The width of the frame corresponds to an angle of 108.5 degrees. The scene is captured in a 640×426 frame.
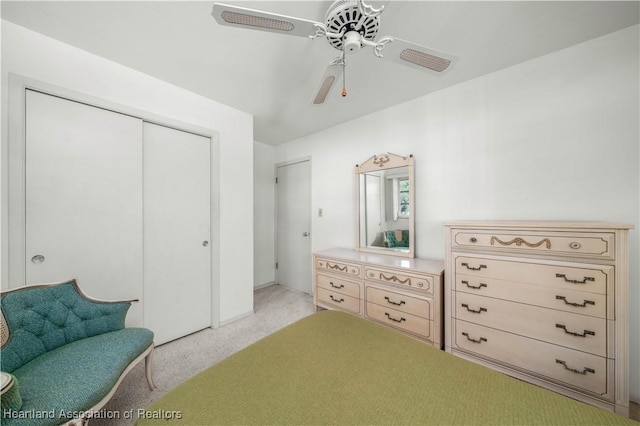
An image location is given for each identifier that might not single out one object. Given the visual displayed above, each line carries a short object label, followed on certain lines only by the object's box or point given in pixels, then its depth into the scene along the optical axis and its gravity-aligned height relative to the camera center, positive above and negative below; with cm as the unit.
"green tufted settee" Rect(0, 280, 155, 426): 98 -78
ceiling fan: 96 +83
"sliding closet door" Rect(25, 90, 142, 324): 163 +13
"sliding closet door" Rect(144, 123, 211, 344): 218 -19
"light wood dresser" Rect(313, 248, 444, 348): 200 -77
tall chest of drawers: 135 -61
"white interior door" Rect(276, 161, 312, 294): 368 -22
